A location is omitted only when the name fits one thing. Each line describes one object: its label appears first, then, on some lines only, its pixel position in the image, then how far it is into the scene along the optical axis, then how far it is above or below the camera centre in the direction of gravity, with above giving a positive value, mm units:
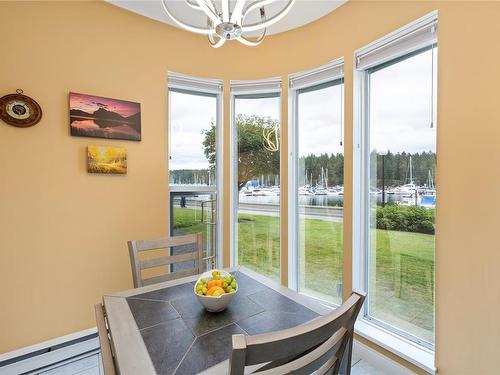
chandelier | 1067 +710
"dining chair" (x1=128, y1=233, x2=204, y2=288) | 1637 -493
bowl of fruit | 1167 -493
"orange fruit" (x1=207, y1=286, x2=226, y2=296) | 1188 -483
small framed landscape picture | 2066 +209
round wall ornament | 1750 +519
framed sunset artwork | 2012 +551
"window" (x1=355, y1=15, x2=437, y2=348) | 1718 +12
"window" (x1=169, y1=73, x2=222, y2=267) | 2582 +269
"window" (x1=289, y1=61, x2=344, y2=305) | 2248 +18
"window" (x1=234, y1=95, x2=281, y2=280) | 2648 +25
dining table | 876 -590
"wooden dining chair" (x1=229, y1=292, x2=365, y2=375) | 593 -411
